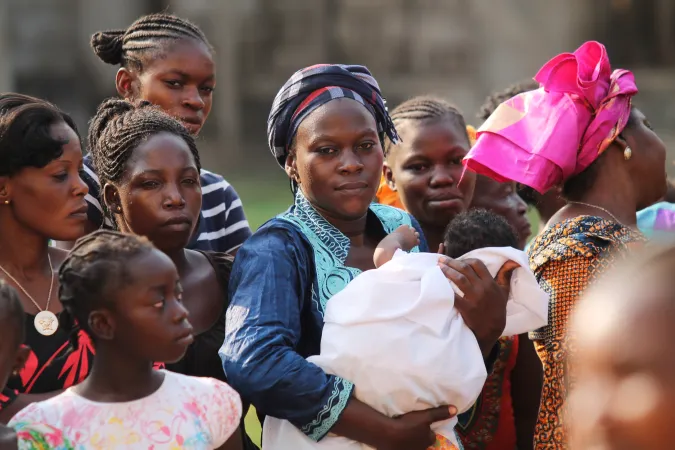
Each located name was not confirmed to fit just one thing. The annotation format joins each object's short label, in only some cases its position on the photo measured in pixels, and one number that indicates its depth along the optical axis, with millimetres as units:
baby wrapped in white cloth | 5867
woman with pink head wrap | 7263
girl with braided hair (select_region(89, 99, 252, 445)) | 6654
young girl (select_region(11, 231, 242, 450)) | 5406
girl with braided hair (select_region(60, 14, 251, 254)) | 8296
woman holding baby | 5892
